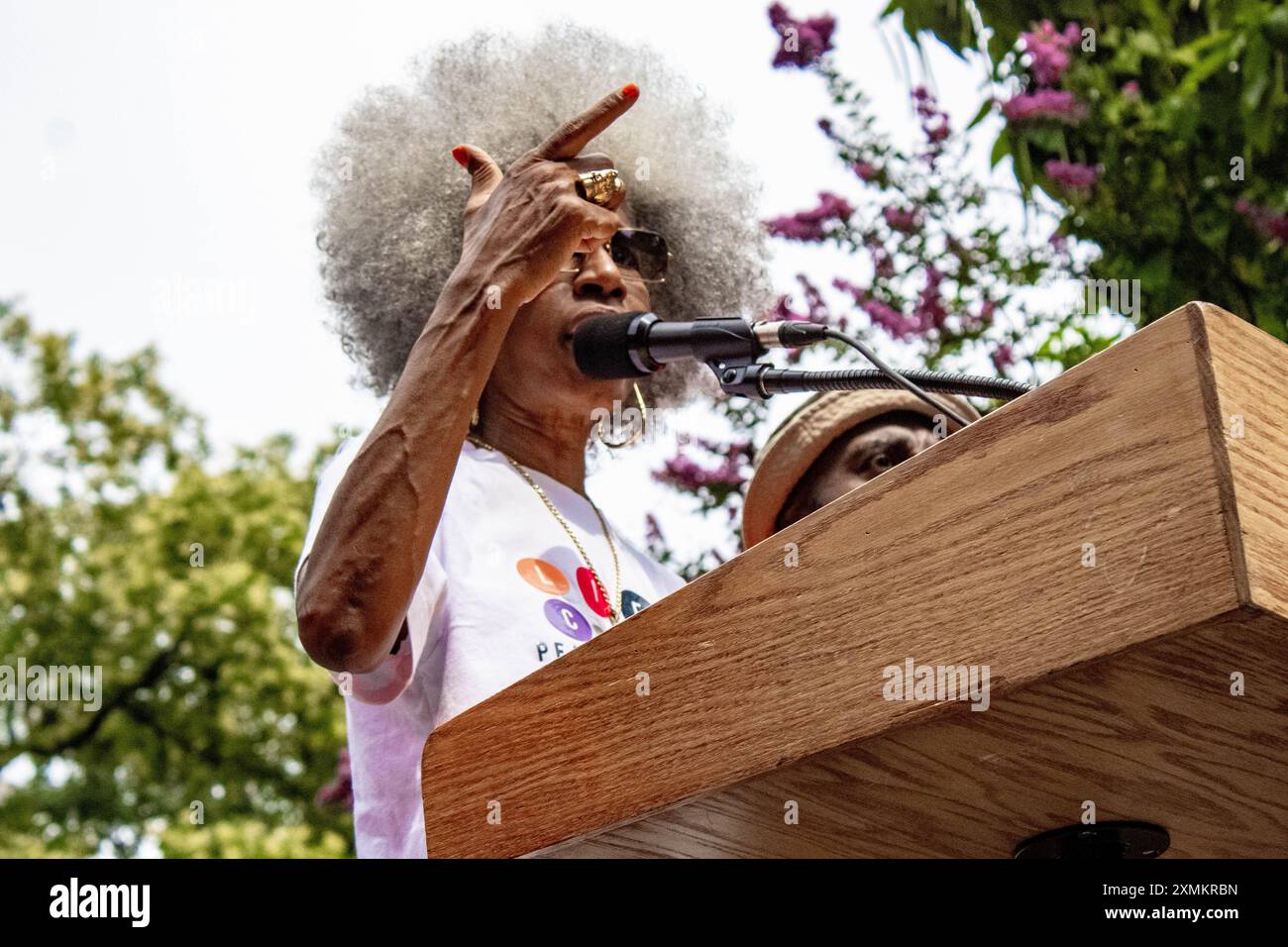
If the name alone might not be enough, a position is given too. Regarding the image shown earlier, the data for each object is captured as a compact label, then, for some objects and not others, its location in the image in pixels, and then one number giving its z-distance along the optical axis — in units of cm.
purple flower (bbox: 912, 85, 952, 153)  402
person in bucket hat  263
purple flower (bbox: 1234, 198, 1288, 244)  343
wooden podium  96
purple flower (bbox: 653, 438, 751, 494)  382
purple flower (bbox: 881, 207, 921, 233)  405
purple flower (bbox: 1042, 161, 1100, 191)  360
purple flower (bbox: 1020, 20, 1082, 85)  359
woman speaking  191
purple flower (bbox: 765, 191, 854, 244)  394
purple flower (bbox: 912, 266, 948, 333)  385
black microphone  197
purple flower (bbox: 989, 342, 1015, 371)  370
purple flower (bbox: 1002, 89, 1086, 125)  359
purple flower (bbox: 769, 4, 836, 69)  416
